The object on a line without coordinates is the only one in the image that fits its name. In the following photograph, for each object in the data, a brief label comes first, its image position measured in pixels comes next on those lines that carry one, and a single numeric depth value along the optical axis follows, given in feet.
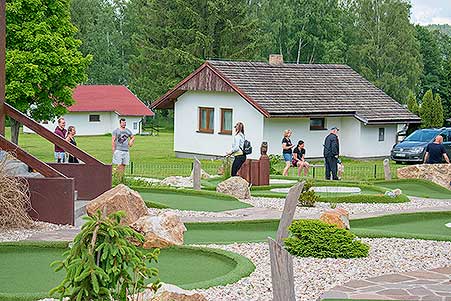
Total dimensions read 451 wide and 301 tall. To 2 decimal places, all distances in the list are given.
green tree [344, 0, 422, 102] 215.31
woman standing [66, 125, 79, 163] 69.00
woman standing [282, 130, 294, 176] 86.02
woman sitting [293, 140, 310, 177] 87.76
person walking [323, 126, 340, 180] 76.74
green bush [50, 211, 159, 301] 18.35
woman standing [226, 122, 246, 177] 68.59
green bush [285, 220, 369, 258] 37.69
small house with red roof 210.18
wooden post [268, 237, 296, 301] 23.94
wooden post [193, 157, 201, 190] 66.73
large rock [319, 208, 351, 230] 42.04
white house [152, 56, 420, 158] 120.67
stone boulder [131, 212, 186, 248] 38.93
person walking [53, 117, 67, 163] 67.46
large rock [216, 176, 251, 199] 63.05
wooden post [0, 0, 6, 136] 50.21
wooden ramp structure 45.78
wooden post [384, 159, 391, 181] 81.35
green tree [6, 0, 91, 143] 124.77
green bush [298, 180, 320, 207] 58.44
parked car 116.78
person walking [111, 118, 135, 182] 69.87
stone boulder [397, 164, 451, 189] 78.43
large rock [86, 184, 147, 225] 43.14
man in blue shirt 81.92
